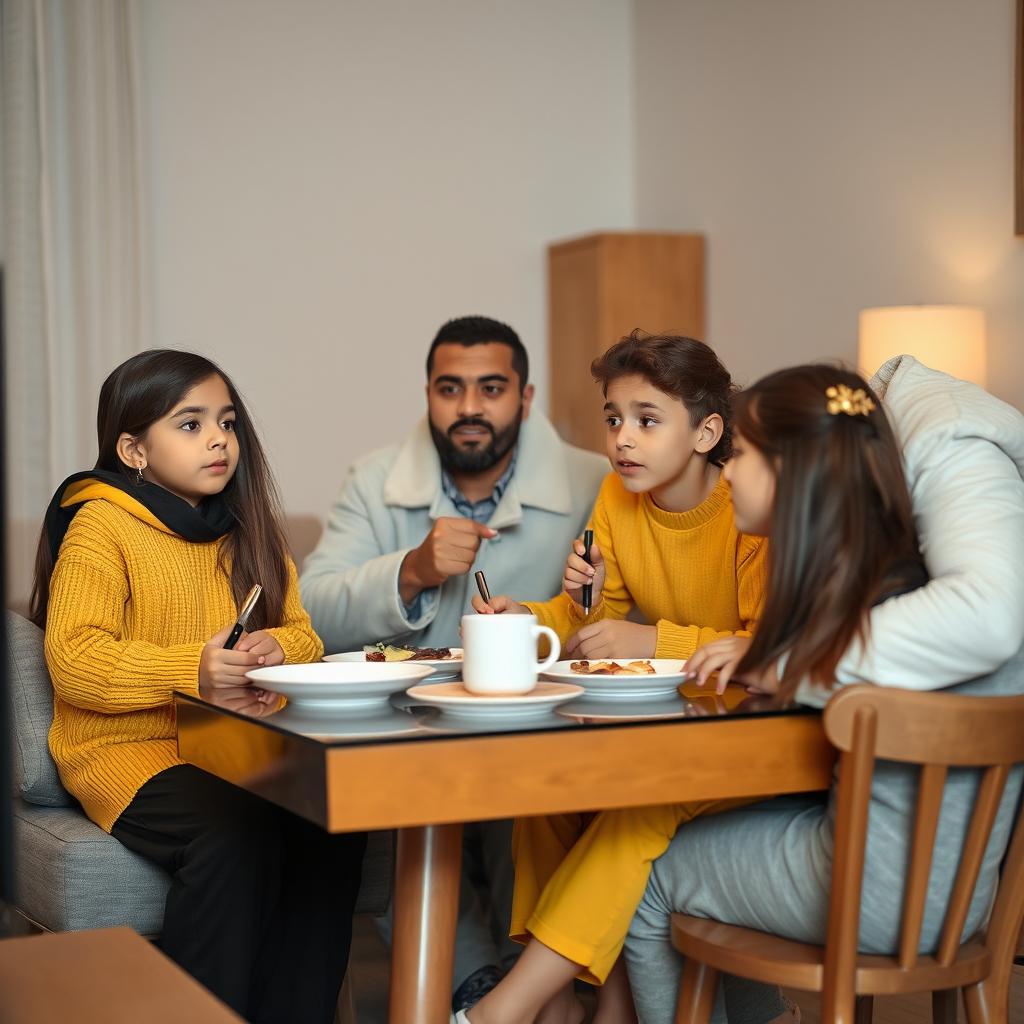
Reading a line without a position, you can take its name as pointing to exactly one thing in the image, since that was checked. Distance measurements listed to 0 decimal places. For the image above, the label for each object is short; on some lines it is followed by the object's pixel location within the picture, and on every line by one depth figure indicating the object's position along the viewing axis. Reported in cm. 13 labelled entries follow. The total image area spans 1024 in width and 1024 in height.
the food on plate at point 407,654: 188
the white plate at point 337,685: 152
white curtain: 367
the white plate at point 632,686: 156
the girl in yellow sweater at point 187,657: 185
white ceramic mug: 149
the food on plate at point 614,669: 166
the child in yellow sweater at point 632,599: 167
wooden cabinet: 423
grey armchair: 193
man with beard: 271
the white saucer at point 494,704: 143
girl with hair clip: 151
